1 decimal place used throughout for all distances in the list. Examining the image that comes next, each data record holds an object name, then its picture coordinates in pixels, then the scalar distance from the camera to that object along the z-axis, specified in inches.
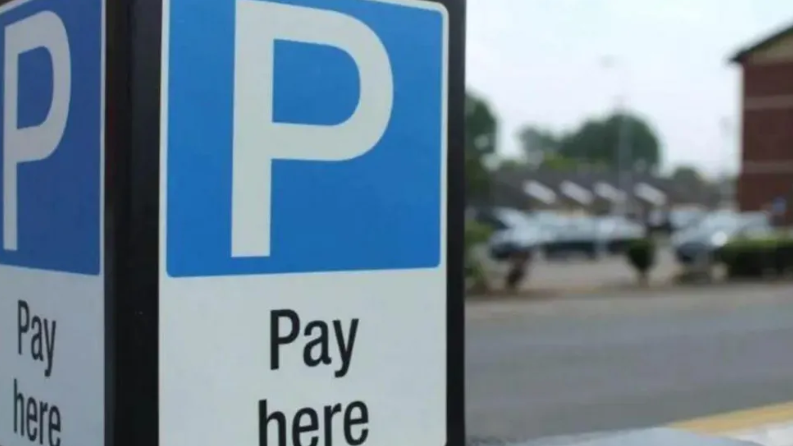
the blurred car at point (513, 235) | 1284.4
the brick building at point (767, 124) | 1702.8
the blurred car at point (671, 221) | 2094.0
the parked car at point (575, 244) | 1398.9
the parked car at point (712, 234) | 1071.6
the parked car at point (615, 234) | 1448.1
